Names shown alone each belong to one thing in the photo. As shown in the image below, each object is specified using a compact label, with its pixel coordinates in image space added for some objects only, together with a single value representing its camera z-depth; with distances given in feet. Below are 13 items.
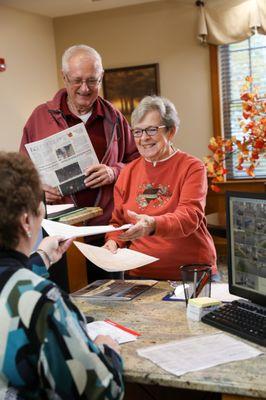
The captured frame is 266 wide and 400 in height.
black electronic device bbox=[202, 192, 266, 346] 4.80
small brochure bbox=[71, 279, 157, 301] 5.91
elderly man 7.78
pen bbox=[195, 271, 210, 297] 5.44
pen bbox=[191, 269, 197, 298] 5.41
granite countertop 3.72
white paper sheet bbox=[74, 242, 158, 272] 5.95
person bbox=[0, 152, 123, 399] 3.24
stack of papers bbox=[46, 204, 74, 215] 7.27
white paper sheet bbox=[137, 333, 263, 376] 4.03
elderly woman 6.36
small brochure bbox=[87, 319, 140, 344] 4.65
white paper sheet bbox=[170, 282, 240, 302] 5.62
